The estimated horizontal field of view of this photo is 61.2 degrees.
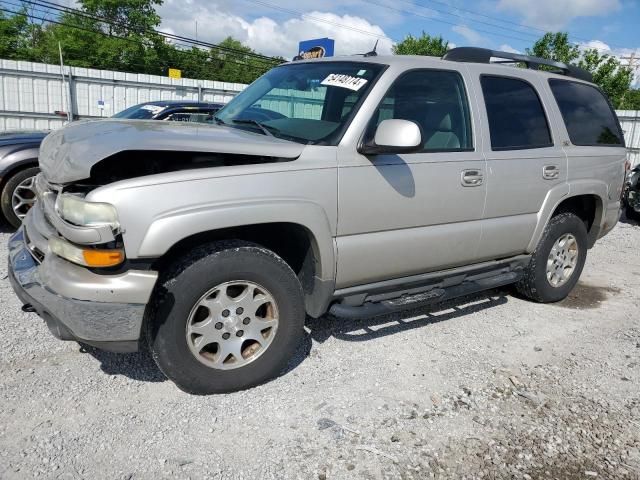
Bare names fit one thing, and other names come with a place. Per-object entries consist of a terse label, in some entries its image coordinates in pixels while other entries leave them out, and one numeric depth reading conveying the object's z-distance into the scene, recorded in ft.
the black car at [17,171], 18.62
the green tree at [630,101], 94.66
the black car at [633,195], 32.27
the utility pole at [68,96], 55.37
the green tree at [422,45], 145.69
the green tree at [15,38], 132.09
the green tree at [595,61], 83.41
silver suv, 8.66
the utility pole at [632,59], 165.00
